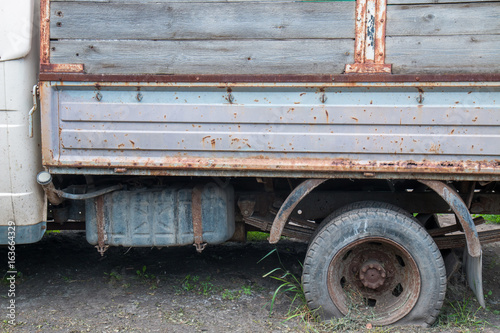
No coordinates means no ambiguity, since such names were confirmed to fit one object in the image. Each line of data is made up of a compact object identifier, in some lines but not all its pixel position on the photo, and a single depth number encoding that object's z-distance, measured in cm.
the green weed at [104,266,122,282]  403
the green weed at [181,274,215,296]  388
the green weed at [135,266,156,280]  409
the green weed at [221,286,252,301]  378
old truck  300
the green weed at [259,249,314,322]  341
